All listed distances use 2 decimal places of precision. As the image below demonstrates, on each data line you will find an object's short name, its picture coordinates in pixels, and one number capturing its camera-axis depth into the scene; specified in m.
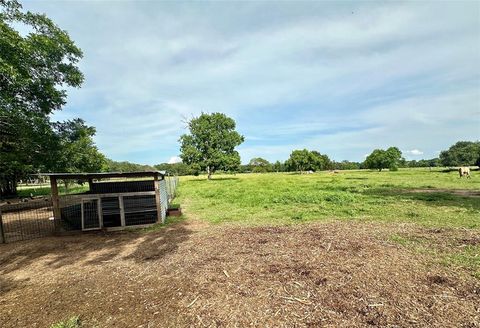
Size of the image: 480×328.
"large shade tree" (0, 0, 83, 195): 7.88
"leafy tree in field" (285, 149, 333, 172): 92.25
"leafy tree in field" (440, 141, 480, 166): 97.31
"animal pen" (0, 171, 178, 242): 10.09
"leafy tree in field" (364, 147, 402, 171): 83.76
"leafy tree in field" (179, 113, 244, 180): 49.28
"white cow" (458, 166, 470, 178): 31.00
